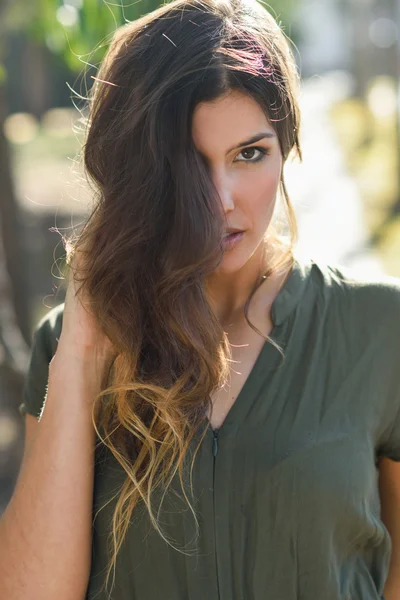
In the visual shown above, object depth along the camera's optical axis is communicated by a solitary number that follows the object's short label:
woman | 2.31
